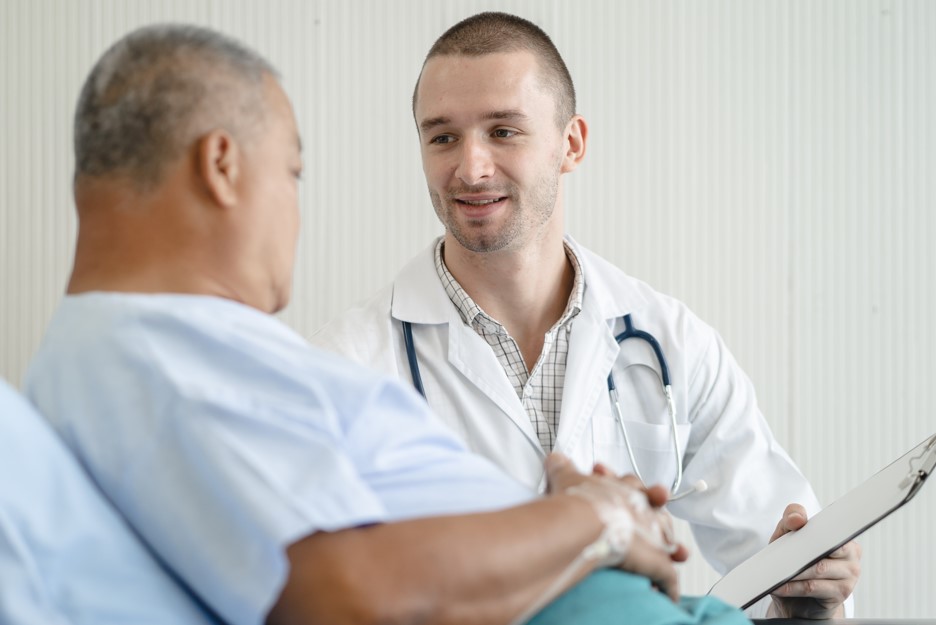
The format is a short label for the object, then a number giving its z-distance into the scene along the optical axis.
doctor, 1.68
